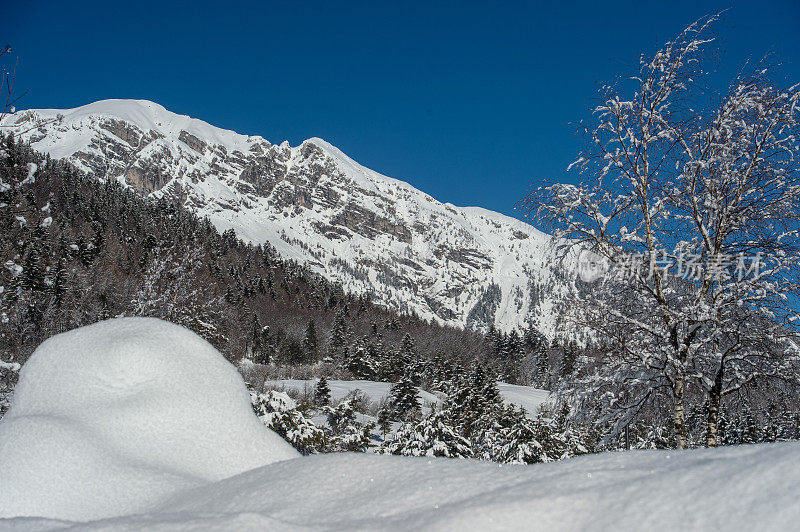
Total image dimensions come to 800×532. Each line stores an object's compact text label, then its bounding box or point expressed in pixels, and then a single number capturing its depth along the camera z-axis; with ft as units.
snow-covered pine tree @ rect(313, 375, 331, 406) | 99.81
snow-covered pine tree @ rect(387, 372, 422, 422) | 105.16
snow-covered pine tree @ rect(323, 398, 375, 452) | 45.42
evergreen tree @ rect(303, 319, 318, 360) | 220.64
